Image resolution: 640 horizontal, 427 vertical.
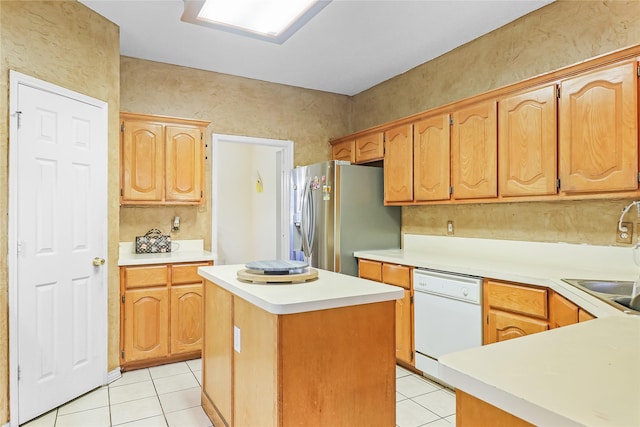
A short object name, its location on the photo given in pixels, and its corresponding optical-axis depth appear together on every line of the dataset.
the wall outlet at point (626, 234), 2.37
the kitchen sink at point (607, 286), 1.99
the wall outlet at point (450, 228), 3.58
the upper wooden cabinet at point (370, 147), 3.95
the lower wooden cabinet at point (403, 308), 3.15
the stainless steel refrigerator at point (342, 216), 3.76
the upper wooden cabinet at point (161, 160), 3.45
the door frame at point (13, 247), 2.32
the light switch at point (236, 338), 1.95
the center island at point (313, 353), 1.56
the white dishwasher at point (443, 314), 2.62
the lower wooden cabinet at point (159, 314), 3.23
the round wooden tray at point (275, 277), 1.95
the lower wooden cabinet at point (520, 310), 2.04
